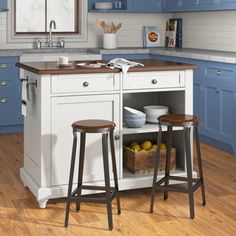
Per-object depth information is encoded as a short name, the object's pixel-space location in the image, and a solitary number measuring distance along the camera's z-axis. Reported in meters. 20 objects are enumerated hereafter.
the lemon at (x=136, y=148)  4.50
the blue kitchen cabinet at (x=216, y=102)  5.81
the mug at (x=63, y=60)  4.26
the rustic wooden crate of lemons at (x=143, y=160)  4.42
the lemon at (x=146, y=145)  4.54
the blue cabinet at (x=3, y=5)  7.13
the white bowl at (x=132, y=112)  4.39
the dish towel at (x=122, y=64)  4.19
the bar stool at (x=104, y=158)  3.71
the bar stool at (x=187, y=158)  3.90
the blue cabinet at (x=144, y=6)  7.79
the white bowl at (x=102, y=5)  7.70
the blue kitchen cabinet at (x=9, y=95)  6.80
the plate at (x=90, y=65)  4.24
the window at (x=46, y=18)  7.65
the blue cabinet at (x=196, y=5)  6.35
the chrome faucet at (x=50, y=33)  7.63
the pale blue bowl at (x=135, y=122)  4.37
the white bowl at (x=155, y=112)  4.52
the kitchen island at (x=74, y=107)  4.06
